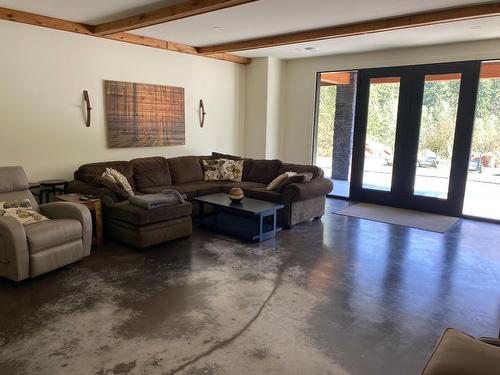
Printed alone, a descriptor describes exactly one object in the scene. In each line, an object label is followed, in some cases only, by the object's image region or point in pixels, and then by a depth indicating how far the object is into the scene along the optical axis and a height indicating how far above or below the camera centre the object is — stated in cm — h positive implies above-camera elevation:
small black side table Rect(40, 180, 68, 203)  452 -83
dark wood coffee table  454 -133
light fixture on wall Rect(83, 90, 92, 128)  503 +22
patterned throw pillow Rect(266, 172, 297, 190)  523 -74
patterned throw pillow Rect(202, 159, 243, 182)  613 -73
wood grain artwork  537 +13
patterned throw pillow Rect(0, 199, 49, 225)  352 -87
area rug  540 -134
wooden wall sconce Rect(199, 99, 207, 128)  662 +20
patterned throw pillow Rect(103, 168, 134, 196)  463 -70
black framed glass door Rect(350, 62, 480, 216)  571 -8
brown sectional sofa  418 -90
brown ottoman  407 -112
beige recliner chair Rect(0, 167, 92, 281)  314 -102
